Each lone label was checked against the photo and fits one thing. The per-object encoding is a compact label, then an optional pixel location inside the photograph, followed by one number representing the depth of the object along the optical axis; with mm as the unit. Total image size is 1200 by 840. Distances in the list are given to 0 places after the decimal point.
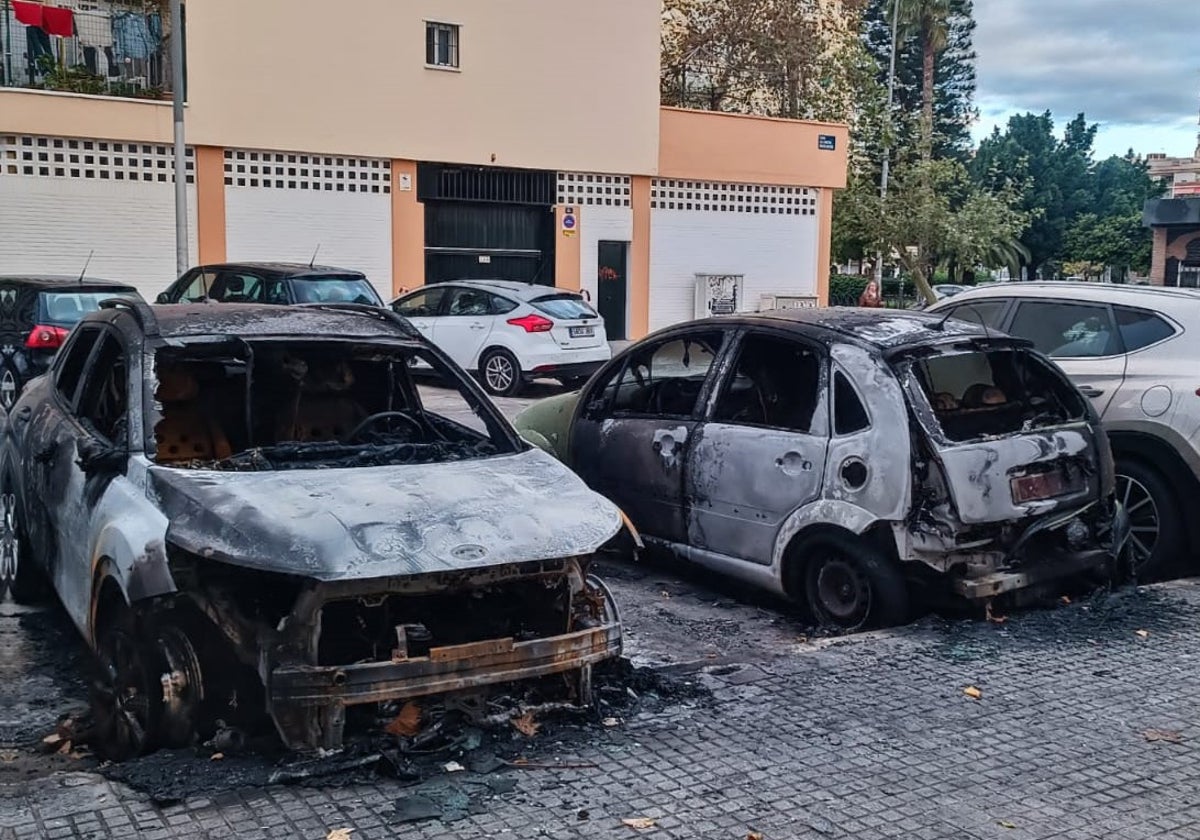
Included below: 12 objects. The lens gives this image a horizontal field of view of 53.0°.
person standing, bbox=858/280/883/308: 30250
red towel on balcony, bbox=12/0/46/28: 20109
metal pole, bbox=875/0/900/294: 37906
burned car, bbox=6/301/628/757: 4219
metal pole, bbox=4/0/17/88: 20375
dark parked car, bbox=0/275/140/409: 12273
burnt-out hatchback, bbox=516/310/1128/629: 5941
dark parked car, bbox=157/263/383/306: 14969
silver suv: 7199
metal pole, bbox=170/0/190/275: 18172
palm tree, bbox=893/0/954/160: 53594
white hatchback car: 16172
